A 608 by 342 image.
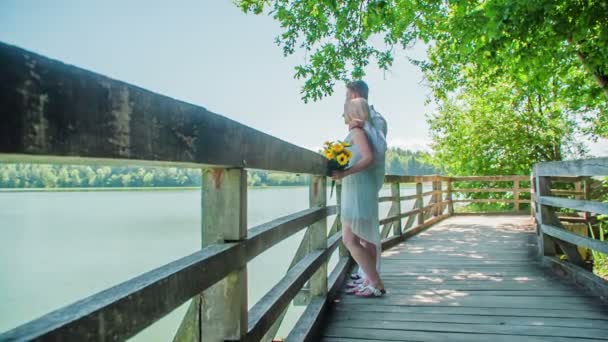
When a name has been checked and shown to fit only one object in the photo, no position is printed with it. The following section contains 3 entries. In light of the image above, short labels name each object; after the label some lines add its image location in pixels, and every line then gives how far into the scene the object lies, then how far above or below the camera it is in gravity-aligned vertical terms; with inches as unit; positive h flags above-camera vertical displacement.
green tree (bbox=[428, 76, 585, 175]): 601.6 +83.4
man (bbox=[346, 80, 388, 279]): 126.0 +27.6
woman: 121.3 -0.7
